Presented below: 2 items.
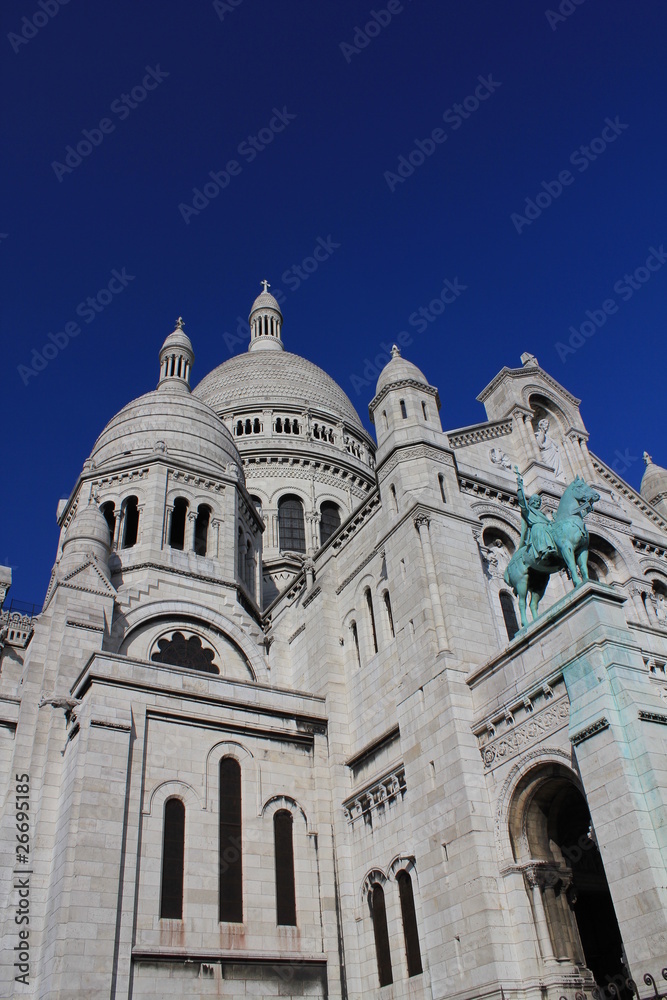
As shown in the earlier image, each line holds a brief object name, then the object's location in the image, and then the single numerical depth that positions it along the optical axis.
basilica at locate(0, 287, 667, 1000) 17.42
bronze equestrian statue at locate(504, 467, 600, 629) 20.00
